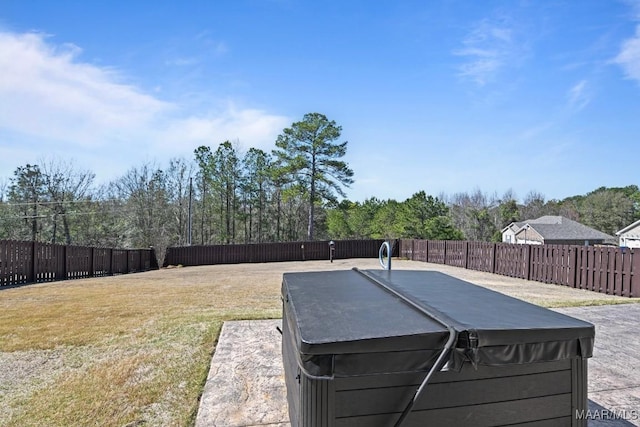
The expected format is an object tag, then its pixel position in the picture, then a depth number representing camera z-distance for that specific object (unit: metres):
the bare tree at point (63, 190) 22.97
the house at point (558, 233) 32.16
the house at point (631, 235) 29.89
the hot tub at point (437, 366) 1.44
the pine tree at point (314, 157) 26.06
